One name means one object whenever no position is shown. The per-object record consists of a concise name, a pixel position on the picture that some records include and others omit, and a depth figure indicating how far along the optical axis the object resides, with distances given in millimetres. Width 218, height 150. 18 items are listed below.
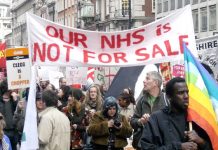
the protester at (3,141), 7070
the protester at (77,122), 11240
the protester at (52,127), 8406
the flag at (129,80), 11020
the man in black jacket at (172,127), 5316
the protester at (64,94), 12539
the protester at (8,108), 11234
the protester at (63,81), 16372
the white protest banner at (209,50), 13126
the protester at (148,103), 8359
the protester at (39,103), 9427
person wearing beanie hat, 8742
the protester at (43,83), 15733
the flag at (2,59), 20997
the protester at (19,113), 10631
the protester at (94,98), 10898
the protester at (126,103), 11001
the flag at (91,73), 21212
